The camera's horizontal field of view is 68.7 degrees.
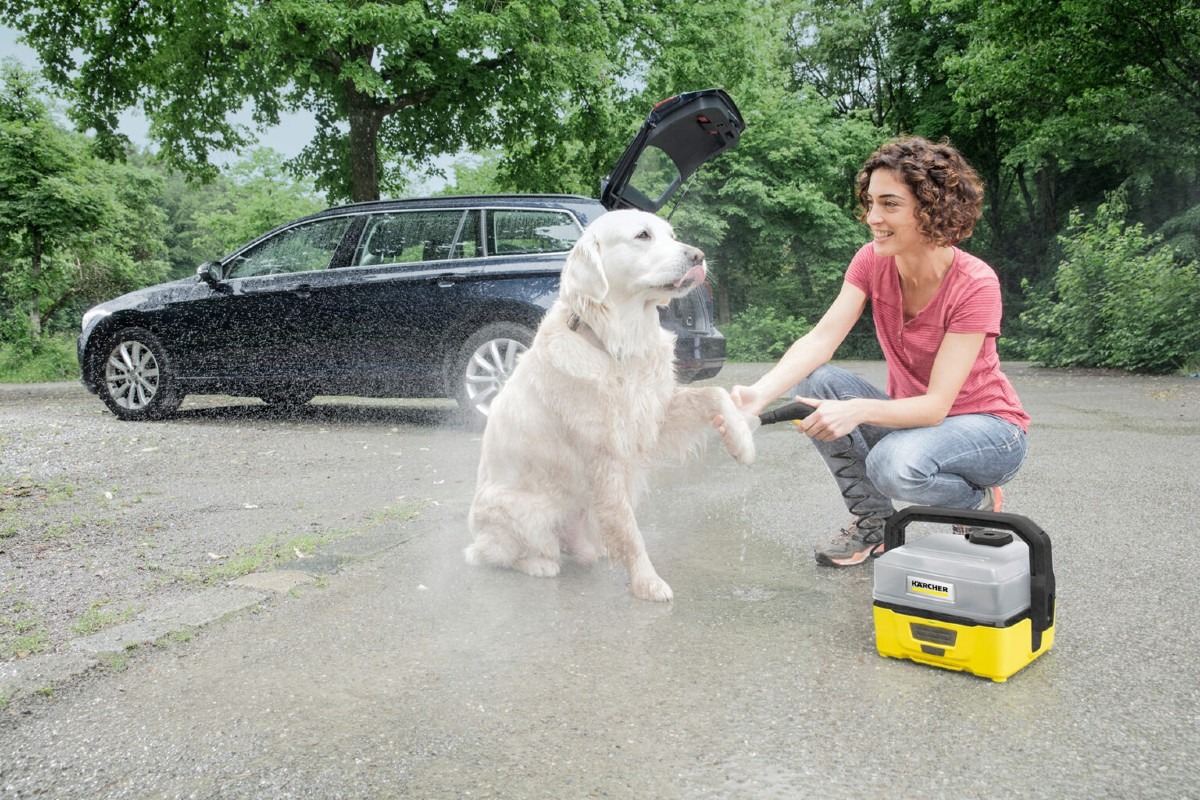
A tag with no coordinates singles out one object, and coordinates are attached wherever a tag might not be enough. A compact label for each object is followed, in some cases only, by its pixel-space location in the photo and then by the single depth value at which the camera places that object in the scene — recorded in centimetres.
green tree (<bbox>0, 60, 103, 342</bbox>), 1806
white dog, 345
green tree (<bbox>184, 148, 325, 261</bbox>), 2350
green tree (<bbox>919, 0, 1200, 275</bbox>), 1516
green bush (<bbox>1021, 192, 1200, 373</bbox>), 1361
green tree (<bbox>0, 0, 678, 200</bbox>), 1359
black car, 762
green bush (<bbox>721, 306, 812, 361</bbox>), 2538
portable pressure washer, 256
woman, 318
